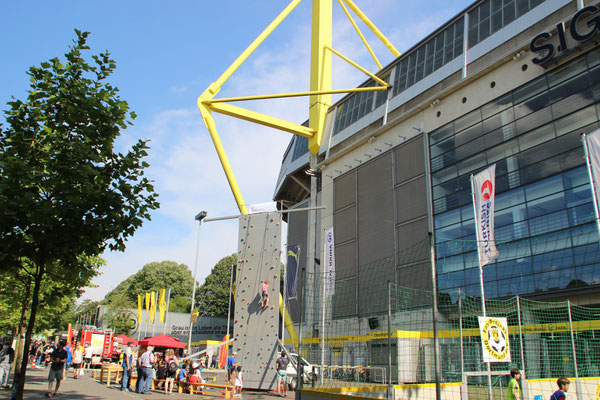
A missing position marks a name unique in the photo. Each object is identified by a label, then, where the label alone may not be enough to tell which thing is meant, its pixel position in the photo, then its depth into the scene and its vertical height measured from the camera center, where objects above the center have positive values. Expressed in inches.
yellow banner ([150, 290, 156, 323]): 1810.9 +93.9
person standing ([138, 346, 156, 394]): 594.2 -46.9
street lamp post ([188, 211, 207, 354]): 1467.8 +350.2
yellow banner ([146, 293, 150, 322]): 1849.9 +109.7
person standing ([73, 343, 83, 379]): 833.4 -51.1
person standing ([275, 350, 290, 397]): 634.2 -54.1
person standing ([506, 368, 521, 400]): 378.9 -39.5
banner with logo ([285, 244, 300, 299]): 1348.4 +167.4
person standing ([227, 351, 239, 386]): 612.7 -41.2
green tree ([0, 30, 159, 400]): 321.1 +107.1
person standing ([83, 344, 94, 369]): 1149.6 -65.2
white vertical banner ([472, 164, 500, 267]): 669.3 +183.3
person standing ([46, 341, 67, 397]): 490.6 -36.7
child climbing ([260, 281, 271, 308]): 627.2 +49.1
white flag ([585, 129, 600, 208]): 486.6 +189.7
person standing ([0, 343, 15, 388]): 578.6 -43.4
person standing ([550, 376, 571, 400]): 340.9 -30.6
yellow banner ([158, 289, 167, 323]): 1627.0 +80.0
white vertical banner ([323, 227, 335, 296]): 1332.4 +231.0
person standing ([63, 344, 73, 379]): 856.4 -52.5
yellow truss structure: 1263.5 +692.2
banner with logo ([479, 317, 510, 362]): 424.5 -1.1
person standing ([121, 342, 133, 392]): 636.7 -50.7
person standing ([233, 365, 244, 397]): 595.3 -59.6
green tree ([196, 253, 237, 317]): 2669.8 +225.2
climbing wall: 619.2 +41.9
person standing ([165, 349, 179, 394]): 627.8 -55.0
